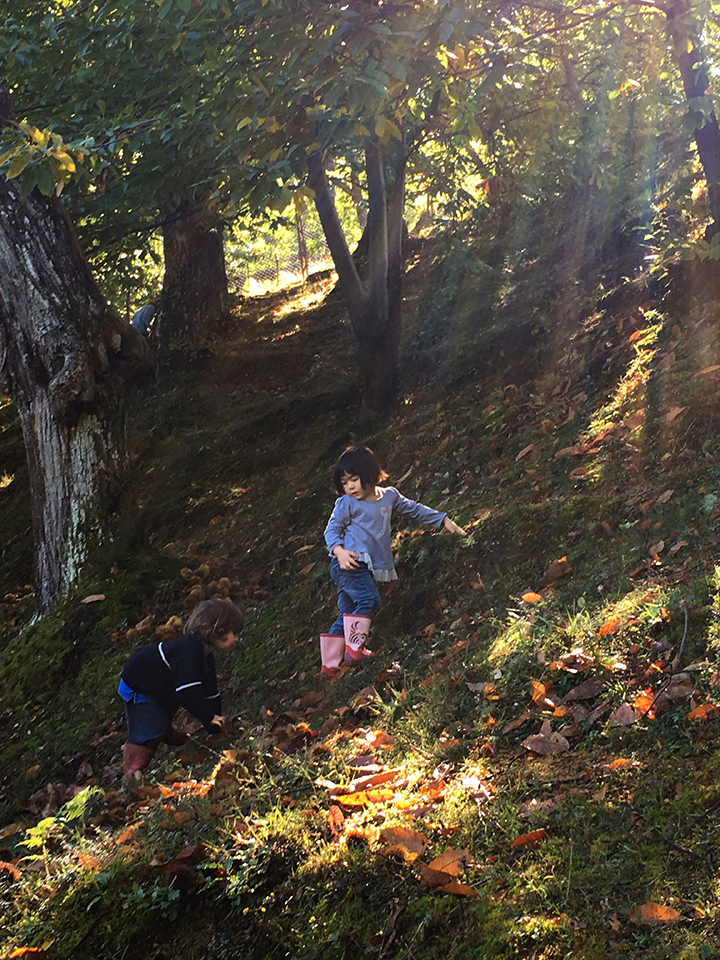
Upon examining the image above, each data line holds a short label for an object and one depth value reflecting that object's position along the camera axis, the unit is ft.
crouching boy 15.42
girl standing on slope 17.99
